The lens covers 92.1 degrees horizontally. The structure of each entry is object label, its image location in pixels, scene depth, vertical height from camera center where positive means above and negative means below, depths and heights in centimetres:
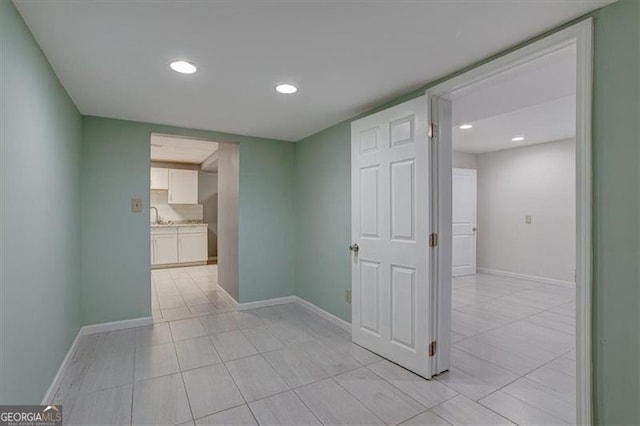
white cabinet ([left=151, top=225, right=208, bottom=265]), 659 -68
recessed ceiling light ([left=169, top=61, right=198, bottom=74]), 203 +99
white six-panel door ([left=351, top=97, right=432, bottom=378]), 230 -18
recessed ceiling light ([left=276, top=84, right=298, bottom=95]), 240 +99
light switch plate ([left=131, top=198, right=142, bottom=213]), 335 +10
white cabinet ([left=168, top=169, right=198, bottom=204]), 701 +64
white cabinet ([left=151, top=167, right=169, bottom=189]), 681 +80
